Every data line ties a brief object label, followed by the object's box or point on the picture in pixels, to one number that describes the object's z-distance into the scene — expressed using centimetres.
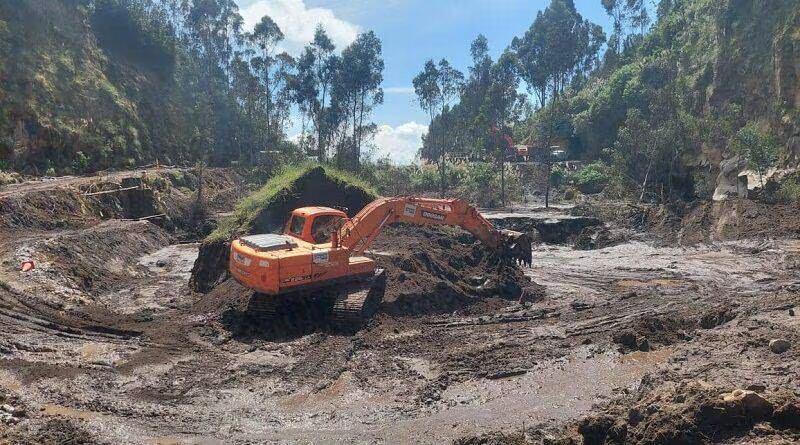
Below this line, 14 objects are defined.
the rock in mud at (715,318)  1139
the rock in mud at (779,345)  887
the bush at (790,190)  2325
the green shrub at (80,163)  2967
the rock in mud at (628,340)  1059
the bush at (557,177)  4484
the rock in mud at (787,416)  566
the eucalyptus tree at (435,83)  5331
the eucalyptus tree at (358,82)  4806
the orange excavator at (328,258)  1181
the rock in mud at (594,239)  2453
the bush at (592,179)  4262
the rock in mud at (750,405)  584
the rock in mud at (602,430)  641
